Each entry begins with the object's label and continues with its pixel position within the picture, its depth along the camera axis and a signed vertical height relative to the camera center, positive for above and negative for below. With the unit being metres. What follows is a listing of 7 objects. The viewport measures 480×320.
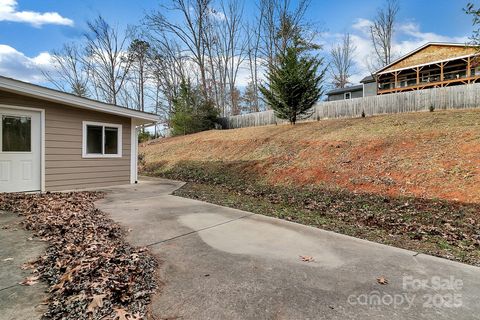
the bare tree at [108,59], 25.11 +9.76
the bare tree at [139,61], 24.94 +9.61
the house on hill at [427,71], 18.38 +7.14
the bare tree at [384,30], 26.30 +13.45
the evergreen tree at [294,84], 13.55 +4.03
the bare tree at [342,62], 30.02 +11.71
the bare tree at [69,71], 24.64 +8.49
